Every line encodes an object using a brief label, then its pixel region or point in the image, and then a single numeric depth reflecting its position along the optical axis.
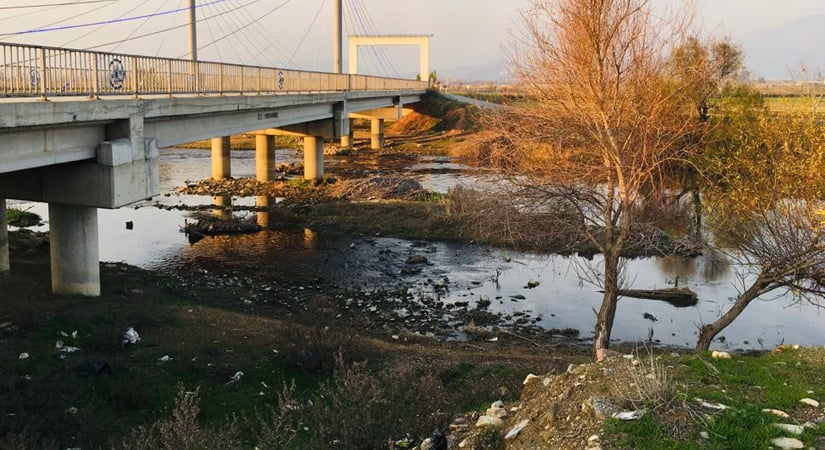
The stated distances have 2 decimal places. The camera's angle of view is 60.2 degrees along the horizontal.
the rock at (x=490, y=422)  8.00
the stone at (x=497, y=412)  8.41
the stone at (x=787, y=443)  6.06
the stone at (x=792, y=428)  6.32
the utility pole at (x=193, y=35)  29.61
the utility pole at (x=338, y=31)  51.34
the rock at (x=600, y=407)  6.75
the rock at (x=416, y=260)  21.78
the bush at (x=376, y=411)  7.66
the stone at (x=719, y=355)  9.04
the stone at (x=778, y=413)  6.79
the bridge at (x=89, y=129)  12.41
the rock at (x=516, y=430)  7.37
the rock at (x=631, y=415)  6.55
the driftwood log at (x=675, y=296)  18.41
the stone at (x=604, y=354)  9.79
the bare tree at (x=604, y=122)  11.41
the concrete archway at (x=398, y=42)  87.39
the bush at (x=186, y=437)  6.37
